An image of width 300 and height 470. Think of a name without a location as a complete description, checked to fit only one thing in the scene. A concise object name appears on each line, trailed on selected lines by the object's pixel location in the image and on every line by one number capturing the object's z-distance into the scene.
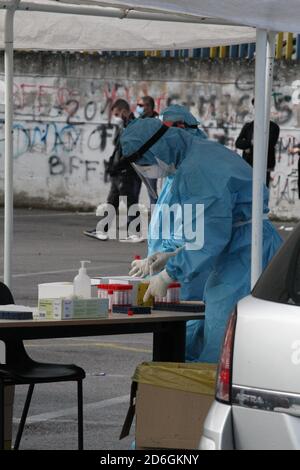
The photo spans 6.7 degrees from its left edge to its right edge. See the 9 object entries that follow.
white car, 8.50
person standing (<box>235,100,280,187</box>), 34.09
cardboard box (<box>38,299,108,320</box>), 12.08
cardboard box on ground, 11.37
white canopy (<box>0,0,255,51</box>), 18.04
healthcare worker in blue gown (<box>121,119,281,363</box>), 13.19
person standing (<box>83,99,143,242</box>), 36.22
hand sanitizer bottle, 12.71
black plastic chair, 12.32
